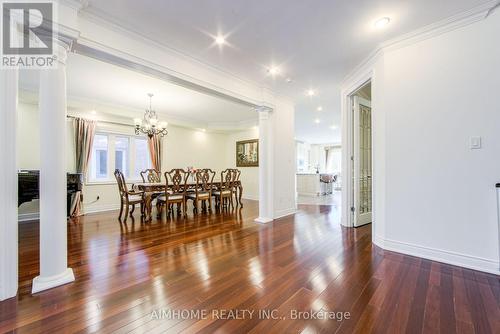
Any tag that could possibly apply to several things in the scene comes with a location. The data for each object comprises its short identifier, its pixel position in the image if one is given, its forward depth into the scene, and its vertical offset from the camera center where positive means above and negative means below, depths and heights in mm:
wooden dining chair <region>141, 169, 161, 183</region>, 5537 -220
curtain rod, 4819 +1180
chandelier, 4426 +892
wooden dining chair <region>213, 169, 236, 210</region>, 5363 -607
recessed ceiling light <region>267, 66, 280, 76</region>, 3396 +1589
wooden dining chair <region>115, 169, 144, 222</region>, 4320 -565
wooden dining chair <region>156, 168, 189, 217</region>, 4551 -576
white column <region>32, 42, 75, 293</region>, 1885 -71
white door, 3713 +83
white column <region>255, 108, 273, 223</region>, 4363 +57
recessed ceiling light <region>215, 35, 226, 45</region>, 2568 +1581
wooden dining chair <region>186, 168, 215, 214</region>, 4945 -547
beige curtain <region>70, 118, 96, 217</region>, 4895 +631
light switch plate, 2199 +237
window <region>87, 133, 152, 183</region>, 5379 +318
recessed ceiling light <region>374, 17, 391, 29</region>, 2273 +1581
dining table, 4414 -466
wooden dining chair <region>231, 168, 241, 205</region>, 5816 -377
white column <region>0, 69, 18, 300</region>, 1667 -114
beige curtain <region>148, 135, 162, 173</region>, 6109 +501
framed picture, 7517 +529
